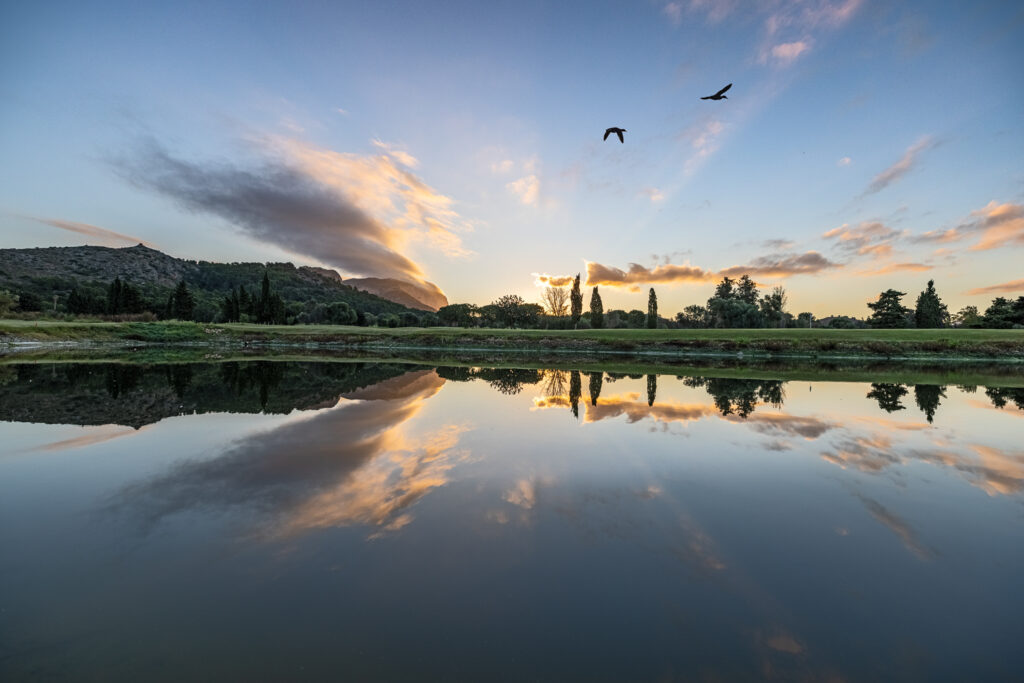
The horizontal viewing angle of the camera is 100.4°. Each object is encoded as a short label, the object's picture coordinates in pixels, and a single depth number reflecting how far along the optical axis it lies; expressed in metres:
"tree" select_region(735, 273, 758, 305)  108.36
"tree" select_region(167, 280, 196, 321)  92.19
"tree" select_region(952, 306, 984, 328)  118.69
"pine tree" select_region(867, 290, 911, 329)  84.06
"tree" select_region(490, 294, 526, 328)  105.56
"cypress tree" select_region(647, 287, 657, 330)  93.00
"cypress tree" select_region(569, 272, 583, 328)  93.69
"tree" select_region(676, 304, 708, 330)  108.22
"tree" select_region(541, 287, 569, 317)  117.12
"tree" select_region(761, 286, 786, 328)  96.47
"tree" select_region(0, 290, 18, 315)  60.31
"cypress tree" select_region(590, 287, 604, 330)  92.94
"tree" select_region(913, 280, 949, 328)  85.12
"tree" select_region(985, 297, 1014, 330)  71.94
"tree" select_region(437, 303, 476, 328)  130.88
